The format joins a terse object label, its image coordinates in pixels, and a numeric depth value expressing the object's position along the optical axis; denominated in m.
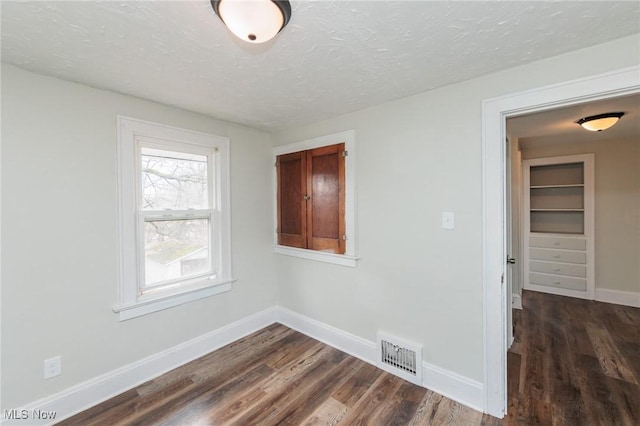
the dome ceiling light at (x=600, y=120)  2.47
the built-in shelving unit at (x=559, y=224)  3.82
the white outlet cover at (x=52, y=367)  1.69
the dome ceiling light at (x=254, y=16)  1.00
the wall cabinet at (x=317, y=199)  2.46
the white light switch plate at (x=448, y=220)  1.90
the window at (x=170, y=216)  2.02
